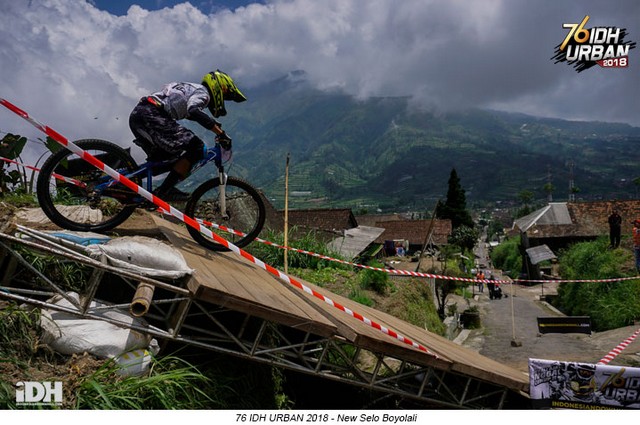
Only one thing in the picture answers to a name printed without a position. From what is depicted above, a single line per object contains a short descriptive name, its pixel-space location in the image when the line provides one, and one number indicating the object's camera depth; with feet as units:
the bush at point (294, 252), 38.83
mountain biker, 17.88
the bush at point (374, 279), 41.04
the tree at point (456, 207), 239.09
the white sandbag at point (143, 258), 14.29
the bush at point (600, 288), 55.31
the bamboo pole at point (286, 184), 27.59
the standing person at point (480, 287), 137.39
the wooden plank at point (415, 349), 16.62
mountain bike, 16.88
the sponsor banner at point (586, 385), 16.97
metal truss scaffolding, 13.91
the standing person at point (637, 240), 51.13
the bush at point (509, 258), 193.26
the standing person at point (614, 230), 69.62
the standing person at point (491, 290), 124.36
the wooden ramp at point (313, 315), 14.58
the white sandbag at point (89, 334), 14.16
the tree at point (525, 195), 546.26
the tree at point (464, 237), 211.61
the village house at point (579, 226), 115.65
